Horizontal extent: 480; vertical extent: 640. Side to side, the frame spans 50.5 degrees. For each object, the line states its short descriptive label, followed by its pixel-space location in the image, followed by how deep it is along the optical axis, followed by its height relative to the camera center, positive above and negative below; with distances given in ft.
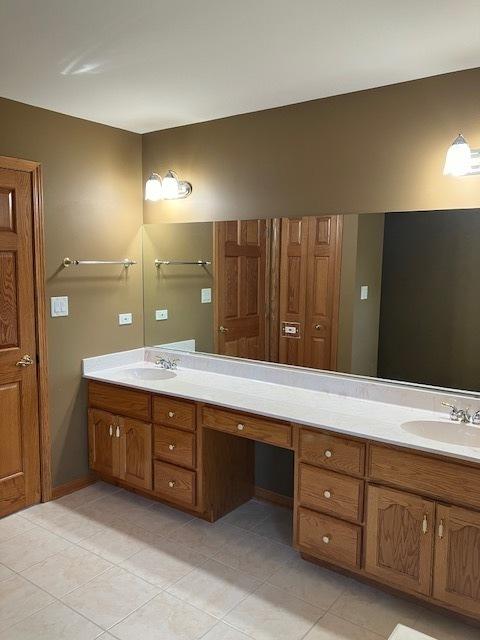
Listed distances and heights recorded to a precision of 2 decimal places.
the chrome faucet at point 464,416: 7.70 -2.07
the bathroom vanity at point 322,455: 6.79 -2.85
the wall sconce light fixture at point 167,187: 10.87 +1.94
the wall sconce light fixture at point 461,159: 7.35 +1.77
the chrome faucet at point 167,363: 11.53 -1.95
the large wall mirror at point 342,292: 8.25 -0.24
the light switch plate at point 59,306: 10.34 -0.62
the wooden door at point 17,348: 9.58 -1.39
